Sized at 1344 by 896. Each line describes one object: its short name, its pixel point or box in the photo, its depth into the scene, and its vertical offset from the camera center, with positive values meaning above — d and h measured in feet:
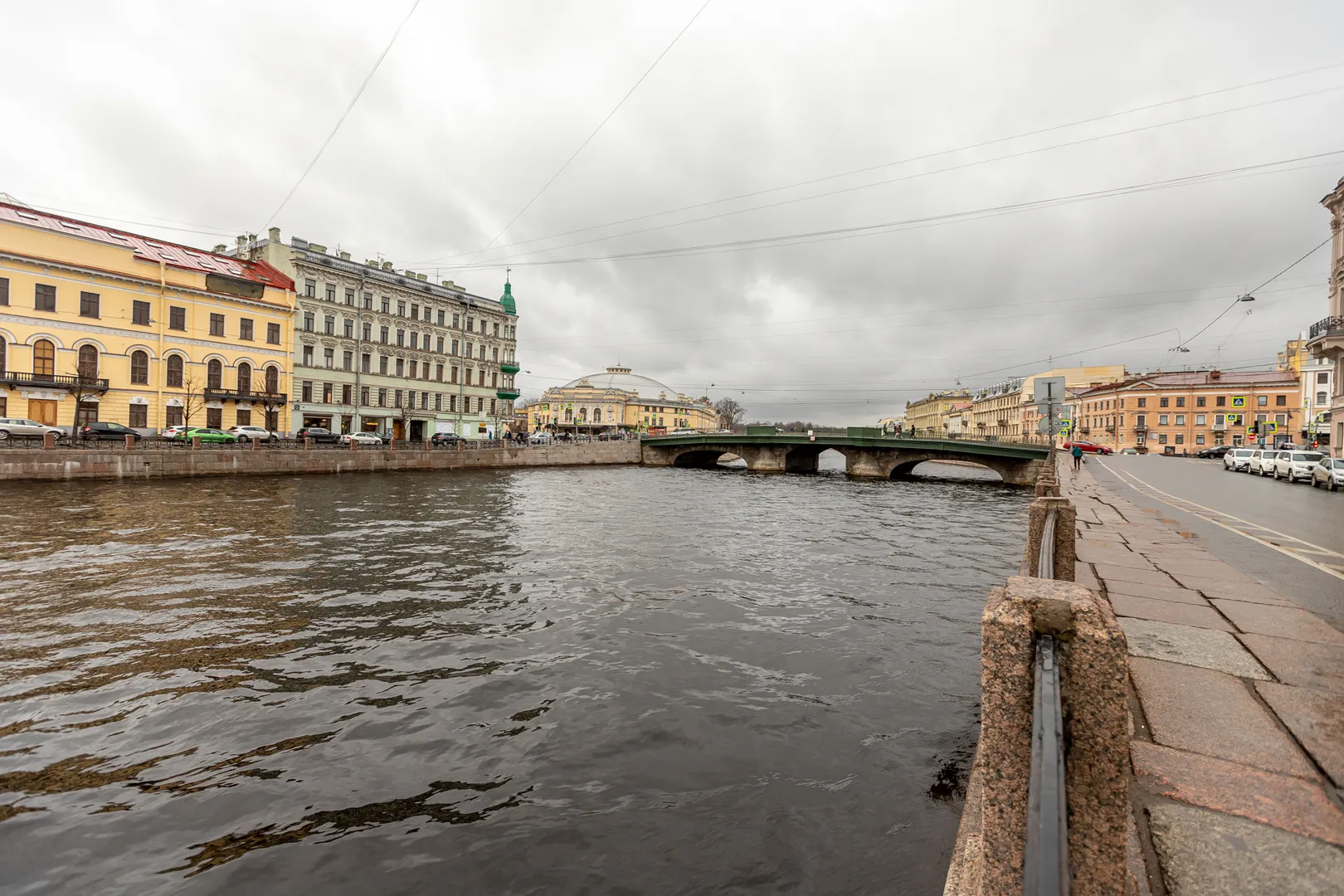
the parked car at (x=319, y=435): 137.15 +2.20
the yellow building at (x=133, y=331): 114.83 +23.38
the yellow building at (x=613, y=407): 437.99 +31.74
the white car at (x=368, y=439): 148.68 +1.57
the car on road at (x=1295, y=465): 95.45 -0.94
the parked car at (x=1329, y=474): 80.59 -1.85
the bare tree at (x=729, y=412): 516.32 +33.60
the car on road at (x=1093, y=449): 228.84 +2.70
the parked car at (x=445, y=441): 156.02 +1.33
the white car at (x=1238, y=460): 127.44 -0.41
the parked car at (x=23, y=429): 95.40 +1.81
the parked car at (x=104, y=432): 105.69 +1.63
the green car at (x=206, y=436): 113.70 +1.28
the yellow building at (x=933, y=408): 556.92 +43.23
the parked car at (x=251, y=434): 127.50 +1.95
